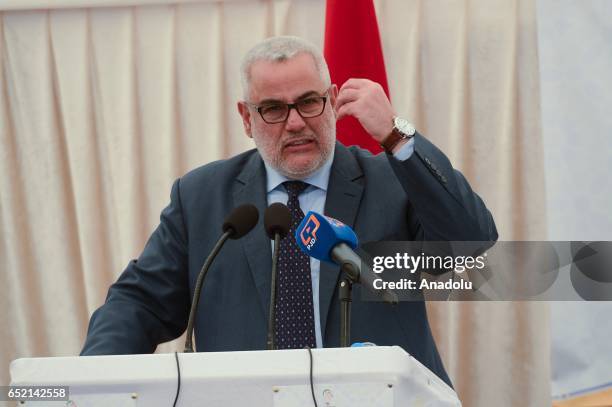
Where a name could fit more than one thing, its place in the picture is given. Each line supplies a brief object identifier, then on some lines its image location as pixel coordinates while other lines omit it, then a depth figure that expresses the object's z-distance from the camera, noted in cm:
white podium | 493
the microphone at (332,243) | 506
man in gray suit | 544
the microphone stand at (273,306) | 509
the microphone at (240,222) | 519
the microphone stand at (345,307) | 506
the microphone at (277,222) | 516
